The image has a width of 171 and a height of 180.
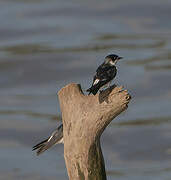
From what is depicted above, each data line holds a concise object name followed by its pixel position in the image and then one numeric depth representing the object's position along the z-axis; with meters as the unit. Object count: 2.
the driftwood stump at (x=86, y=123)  17.84
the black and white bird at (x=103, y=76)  18.97
